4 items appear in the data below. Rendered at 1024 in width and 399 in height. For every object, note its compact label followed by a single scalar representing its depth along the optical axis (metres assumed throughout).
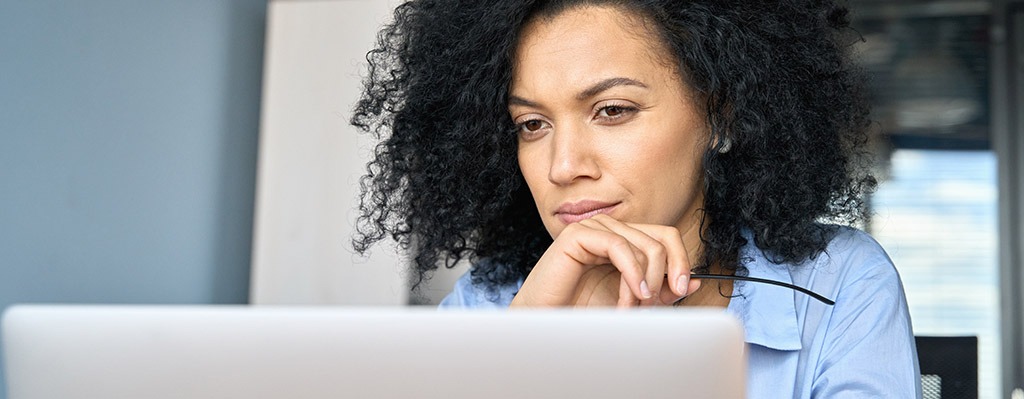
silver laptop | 0.54
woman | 1.21
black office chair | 1.35
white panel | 2.78
